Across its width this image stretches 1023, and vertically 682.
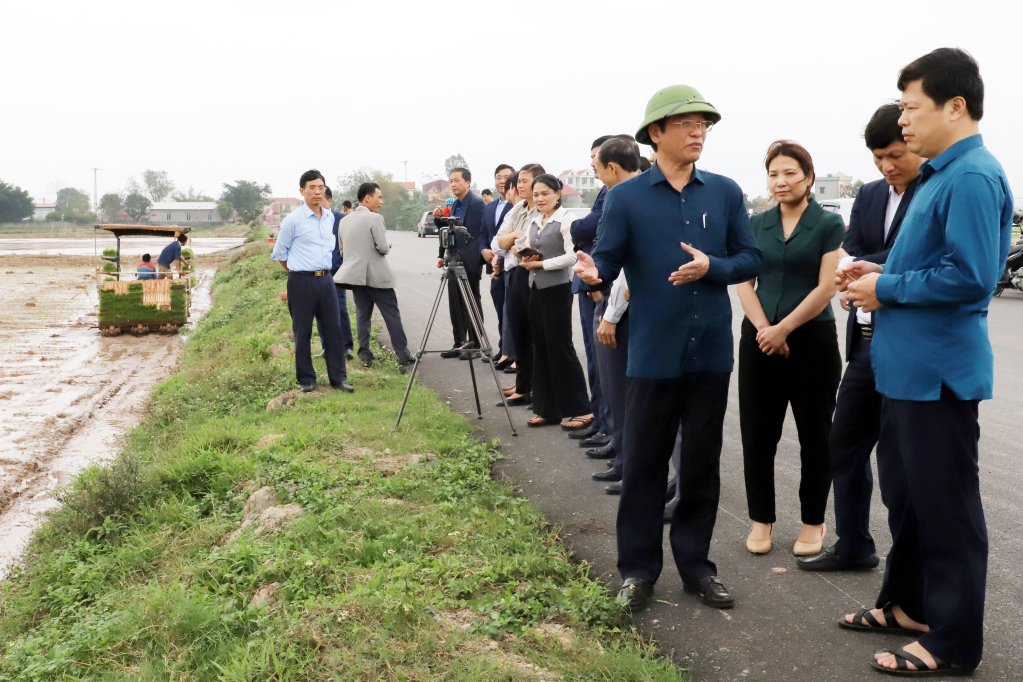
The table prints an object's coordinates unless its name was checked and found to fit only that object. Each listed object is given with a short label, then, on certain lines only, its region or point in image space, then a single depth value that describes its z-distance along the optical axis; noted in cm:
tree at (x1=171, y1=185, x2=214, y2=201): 14912
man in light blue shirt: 873
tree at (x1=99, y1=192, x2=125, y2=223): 13312
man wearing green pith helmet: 383
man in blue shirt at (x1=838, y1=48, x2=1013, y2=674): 298
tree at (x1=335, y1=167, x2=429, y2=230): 8669
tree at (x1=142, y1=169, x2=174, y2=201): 15338
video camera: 791
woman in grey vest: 724
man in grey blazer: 1017
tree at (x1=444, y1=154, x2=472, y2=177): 14400
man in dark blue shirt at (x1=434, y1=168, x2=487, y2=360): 1052
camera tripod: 748
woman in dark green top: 435
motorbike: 1811
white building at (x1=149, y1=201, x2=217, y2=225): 12764
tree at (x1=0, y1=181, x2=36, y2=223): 9421
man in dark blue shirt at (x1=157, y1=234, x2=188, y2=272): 1922
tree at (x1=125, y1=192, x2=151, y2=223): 12925
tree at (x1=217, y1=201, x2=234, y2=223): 11575
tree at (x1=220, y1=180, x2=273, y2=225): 11450
